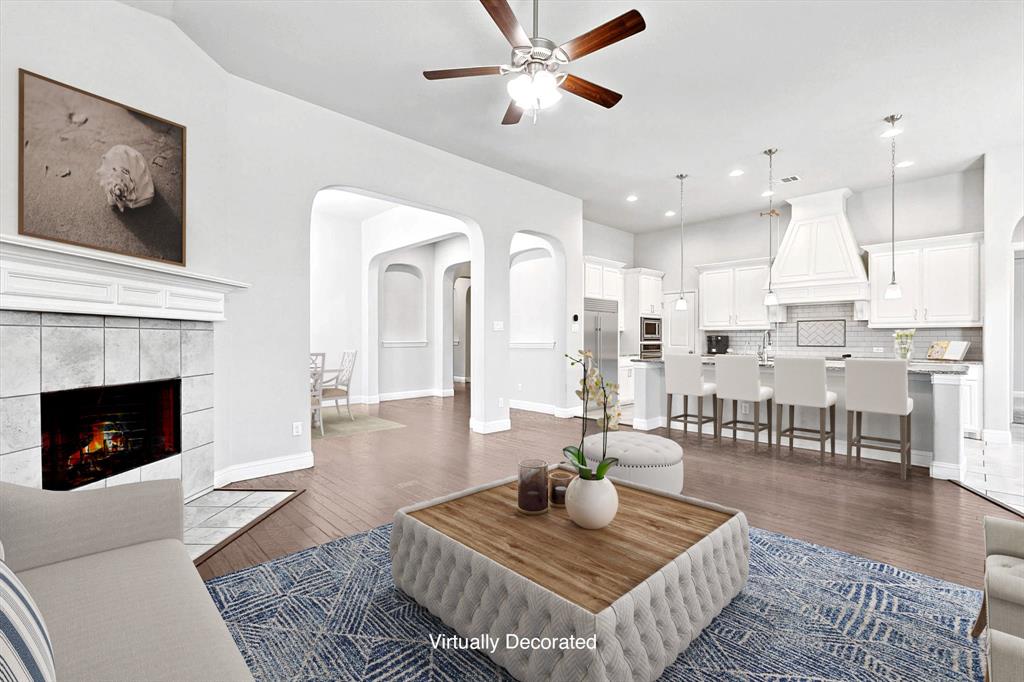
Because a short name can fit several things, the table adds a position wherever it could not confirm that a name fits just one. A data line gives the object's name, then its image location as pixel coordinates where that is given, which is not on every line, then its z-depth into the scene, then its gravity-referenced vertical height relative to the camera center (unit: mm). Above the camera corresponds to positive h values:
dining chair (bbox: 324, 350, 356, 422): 6020 -498
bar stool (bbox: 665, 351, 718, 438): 5219 -427
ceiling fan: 2379 +1633
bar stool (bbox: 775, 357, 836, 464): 4383 -435
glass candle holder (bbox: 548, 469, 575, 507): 2131 -674
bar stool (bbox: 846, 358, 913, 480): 3902 -435
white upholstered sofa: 1055 -710
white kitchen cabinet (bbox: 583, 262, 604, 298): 7684 +1052
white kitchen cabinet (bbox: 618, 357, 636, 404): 8141 -696
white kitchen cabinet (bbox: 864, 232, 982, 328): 5574 +766
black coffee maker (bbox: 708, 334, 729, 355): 7991 -33
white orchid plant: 1876 -266
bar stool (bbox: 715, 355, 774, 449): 4812 -417
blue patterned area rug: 1653 -1147
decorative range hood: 6320 +1204
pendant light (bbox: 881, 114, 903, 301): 4391 +2092
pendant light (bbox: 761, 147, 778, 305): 5289 +2117
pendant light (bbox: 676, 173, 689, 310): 7932 +1816
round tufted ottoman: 2990 -775
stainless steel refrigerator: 7328 +156
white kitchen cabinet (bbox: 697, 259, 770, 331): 7488 +789
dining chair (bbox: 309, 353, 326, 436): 5605 -614
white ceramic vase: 1852 -645
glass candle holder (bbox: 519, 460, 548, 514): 2046 -642
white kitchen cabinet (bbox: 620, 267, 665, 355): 8383 +710
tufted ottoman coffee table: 1358 -792
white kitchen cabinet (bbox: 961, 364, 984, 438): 5234 -660
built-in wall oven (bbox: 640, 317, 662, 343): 8445 +235
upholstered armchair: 924 -700
